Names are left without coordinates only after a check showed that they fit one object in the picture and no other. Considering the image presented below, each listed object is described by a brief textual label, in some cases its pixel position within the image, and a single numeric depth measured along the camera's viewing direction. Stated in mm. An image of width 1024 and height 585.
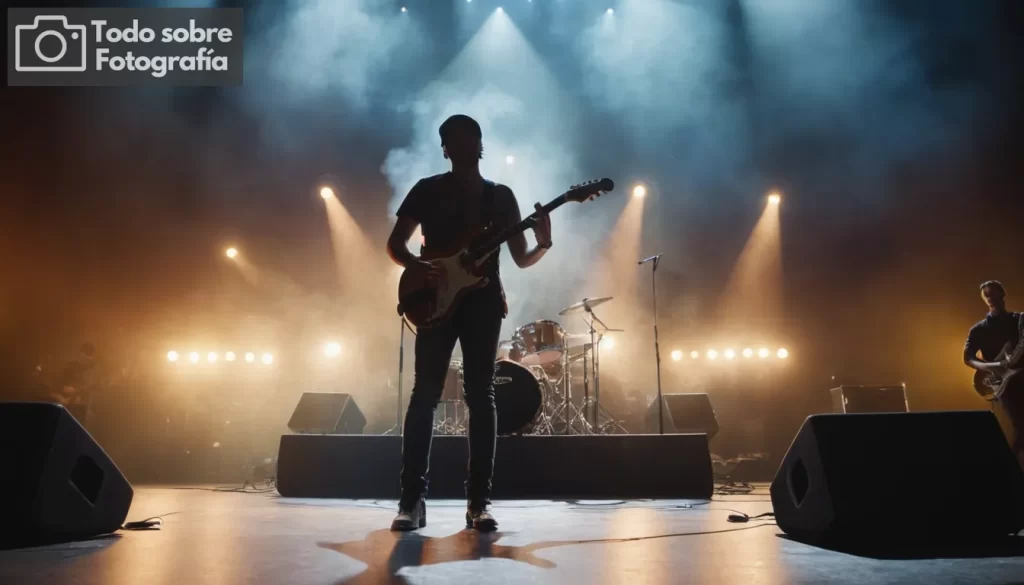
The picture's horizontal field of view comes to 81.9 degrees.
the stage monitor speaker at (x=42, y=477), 1630
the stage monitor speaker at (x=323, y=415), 6531
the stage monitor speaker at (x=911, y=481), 1658
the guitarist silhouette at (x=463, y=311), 2240
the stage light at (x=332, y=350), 8875
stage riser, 3855
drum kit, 4641
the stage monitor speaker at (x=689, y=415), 6363
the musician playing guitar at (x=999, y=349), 4066
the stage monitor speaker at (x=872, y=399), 6684
